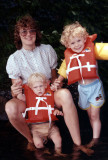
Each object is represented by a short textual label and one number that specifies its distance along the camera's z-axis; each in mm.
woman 2346
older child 2469
